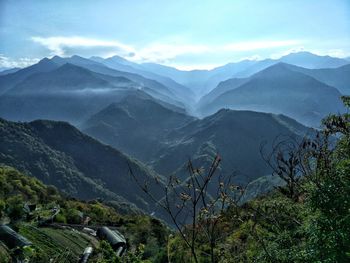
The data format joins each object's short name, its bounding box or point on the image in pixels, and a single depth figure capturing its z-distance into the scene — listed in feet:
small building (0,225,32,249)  50.29
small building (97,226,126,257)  69.00
